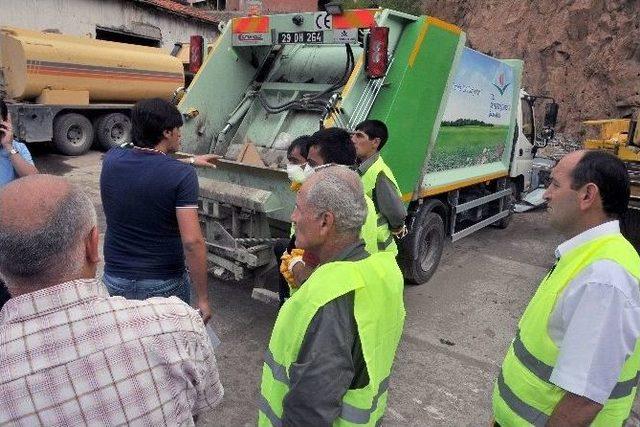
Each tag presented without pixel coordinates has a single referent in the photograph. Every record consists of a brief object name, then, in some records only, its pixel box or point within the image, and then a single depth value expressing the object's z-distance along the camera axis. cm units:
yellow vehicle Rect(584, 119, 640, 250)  521
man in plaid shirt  92
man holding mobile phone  284
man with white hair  127
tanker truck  910
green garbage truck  368
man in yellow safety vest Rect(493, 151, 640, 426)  134
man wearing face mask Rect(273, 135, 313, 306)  311
